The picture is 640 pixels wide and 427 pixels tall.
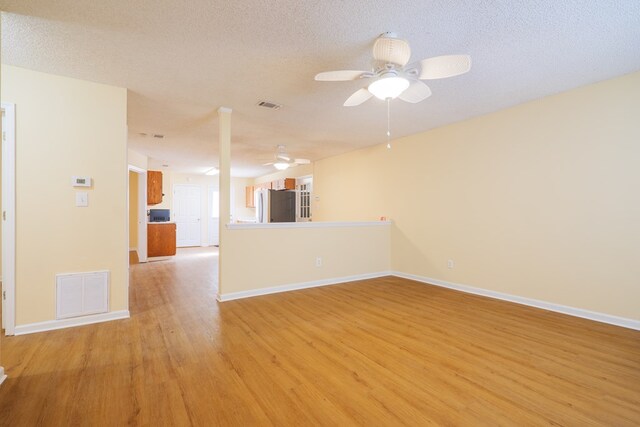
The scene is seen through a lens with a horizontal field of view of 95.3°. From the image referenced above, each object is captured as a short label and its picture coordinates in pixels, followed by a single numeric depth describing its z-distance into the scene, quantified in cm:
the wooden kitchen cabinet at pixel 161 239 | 671
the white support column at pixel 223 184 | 365
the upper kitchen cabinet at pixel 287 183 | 810
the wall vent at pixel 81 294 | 279
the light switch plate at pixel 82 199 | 289
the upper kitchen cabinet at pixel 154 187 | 688
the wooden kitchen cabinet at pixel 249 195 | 1028
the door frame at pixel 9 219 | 260
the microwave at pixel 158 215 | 704
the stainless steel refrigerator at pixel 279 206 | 515
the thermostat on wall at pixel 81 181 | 286
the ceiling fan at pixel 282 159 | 540
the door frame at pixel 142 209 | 627
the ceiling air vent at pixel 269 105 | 355
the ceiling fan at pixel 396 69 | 200
